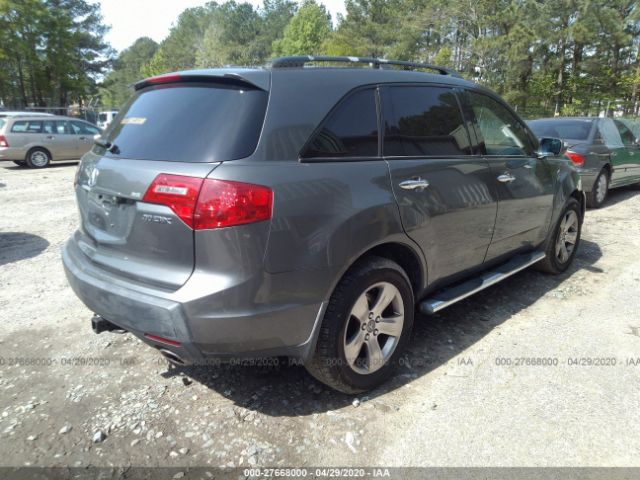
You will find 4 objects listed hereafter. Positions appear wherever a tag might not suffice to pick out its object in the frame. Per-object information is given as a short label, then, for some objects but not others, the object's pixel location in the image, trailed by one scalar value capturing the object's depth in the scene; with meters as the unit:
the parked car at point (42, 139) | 13.41
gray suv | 2.12
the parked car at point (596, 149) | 7.69
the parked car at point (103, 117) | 34.00
